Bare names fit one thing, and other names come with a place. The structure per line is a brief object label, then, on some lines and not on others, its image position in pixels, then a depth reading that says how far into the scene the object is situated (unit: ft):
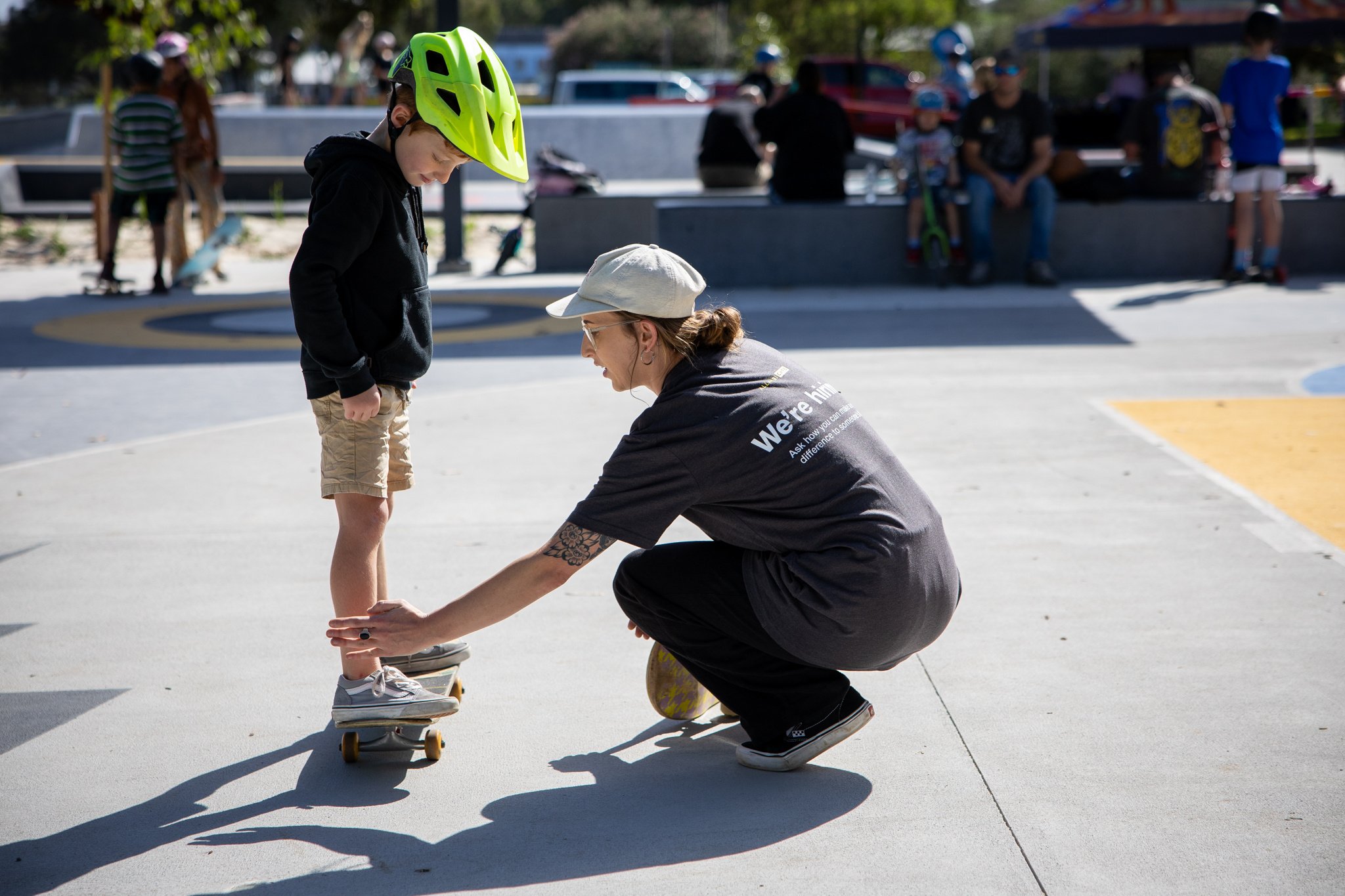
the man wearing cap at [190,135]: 39.34
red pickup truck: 90.43
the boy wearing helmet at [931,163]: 37.78
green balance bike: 38.22
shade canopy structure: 56.13
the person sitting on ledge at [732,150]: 46.16
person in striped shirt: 36.50
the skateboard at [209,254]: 39.78
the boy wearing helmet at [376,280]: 10.00
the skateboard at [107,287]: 38.78
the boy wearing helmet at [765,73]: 46.96
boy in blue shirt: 35.45
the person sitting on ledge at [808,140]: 38.86
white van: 107.34
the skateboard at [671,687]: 11.02
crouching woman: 9.14
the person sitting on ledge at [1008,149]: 37.29
